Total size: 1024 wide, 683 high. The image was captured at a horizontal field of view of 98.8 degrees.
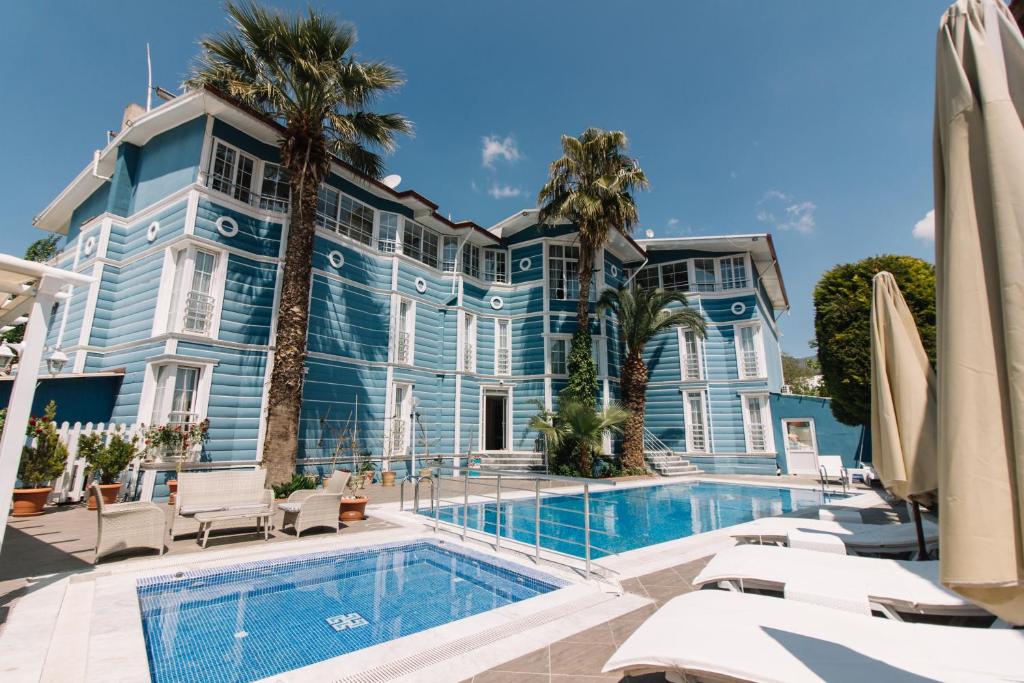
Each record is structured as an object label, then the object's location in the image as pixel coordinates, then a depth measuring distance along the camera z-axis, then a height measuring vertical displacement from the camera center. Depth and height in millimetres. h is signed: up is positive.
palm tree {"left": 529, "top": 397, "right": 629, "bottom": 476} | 15227 -102
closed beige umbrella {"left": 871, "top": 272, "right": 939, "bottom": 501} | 3926 +230
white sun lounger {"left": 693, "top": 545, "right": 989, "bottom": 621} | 3230 -1237
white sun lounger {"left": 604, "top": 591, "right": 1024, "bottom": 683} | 2084 -1150
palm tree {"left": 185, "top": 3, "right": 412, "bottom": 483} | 10061 +7881
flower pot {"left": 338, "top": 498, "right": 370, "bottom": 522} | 7961 -1517
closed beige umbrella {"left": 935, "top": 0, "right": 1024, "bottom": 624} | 1295 +345
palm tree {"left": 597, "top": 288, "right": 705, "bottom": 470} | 16688 +3525
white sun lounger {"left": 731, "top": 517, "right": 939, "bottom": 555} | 5105 -1326
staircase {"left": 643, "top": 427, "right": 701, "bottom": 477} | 17234 -1407
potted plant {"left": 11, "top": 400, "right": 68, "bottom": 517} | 7961 -759
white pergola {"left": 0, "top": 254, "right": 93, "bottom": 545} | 4250 +947
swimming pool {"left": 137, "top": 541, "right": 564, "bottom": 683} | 3584 -1848
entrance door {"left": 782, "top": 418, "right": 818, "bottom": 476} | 18078 -901
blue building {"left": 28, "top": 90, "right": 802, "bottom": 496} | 11258 +3782
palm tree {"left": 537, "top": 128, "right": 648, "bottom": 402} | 15789 +8139
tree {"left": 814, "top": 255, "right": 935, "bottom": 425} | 8297 +2198
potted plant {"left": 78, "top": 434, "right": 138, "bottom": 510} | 9000 -686
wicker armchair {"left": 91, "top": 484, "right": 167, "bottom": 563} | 5199 -1227
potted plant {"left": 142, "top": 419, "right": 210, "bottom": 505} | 9846 -376
